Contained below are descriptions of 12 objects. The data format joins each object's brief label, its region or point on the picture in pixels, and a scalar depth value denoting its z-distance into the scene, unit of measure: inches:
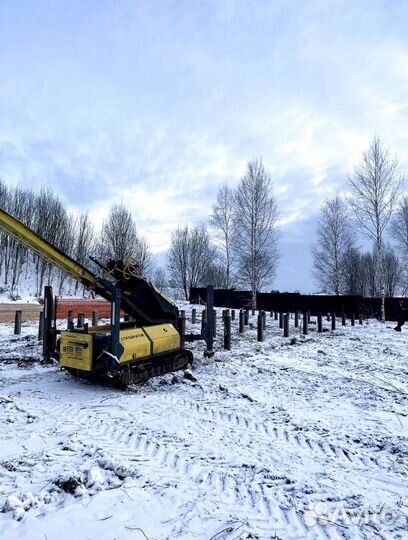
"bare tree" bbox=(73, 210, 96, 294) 1713.7
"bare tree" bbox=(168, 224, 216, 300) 2022.6
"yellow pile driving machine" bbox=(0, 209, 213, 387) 258.4
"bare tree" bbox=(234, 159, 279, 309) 1028.5
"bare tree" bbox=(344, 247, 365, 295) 1830.7
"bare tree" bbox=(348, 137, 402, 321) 869.8
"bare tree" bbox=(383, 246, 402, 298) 2089.1
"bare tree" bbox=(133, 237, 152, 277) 1731.1
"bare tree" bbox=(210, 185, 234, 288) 1317.7
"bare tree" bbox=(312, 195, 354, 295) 1193.4
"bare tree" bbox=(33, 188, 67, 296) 1582.2
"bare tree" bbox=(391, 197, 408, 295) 1242.0
